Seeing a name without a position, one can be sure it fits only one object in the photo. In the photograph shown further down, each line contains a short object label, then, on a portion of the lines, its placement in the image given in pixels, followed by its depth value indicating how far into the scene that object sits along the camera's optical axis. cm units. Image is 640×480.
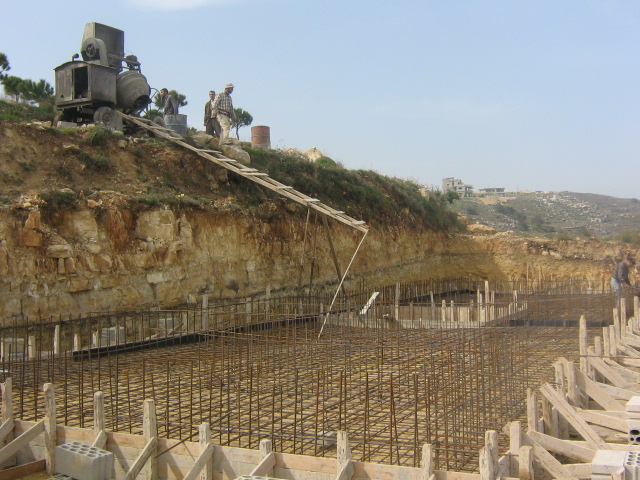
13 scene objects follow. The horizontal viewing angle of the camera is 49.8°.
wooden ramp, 1521
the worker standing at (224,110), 1966
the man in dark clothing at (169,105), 2044
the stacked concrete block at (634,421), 593
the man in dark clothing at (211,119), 2066
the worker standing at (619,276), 1675
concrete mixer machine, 1748
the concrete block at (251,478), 544
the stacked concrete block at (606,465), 482
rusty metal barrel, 2267
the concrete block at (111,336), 1167
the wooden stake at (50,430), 712
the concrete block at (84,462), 655
